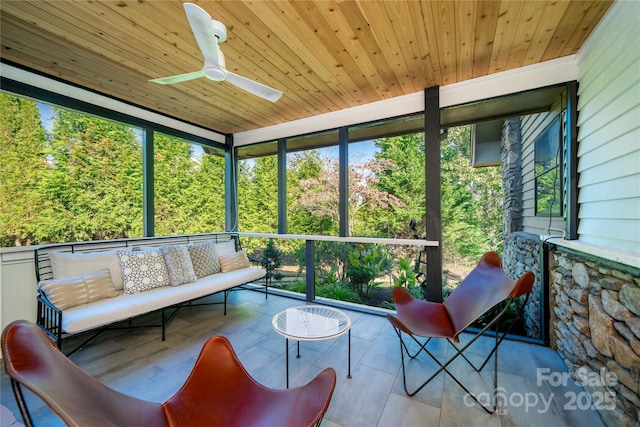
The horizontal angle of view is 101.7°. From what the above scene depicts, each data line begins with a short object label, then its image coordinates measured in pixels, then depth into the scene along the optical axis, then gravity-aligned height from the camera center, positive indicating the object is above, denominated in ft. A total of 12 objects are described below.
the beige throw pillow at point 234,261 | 12.34 -2.62
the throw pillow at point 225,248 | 13.02 -2.06
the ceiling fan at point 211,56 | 5.08 +3.63
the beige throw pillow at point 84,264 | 8.51 -1.97
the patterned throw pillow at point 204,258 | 11.38 -2.29
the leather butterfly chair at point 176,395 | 2.31 -2.63
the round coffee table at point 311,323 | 6.41 -3.18
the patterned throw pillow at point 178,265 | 10.36 -2.36
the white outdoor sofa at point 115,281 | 7.55 -2.72
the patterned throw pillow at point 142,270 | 9.45 -2.39
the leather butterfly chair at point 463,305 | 5.95 -2.74
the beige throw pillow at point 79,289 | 7.59 -2.55
